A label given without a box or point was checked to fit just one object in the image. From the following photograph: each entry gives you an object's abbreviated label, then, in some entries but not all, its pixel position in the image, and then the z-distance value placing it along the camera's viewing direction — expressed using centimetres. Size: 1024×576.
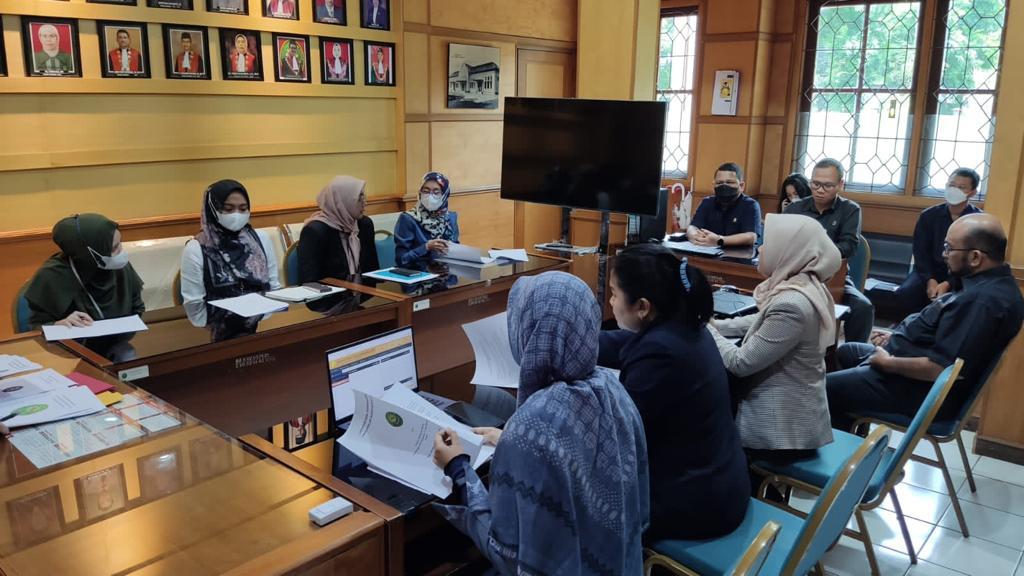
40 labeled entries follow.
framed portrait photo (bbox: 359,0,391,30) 495
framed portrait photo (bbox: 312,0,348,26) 472
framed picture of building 553
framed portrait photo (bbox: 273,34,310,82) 457
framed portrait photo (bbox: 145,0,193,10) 393
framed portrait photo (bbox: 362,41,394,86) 506
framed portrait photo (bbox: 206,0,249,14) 418
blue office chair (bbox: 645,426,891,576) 157
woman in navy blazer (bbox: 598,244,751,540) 177
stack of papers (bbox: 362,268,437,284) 318
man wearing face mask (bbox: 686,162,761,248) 432
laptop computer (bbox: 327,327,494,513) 153
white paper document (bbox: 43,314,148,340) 221
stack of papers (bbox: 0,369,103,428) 166
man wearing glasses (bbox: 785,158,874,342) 412
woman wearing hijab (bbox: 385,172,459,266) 376
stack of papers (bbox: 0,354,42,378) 192
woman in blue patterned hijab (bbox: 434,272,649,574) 134
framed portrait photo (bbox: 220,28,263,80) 430
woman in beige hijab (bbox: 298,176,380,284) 358
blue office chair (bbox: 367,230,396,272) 406
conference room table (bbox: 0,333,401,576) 120
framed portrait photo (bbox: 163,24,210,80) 404
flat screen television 376
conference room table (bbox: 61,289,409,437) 217
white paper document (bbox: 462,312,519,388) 223
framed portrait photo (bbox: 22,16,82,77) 353
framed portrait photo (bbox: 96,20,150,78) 379
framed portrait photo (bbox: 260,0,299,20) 445
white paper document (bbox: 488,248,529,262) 367
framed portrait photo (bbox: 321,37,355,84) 483
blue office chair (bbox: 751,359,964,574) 212
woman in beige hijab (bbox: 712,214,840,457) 221
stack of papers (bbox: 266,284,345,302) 281
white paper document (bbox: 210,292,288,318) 262
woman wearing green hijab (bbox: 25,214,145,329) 256
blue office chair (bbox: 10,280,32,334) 252
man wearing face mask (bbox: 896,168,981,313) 435
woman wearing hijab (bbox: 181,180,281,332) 314
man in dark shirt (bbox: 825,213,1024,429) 261
